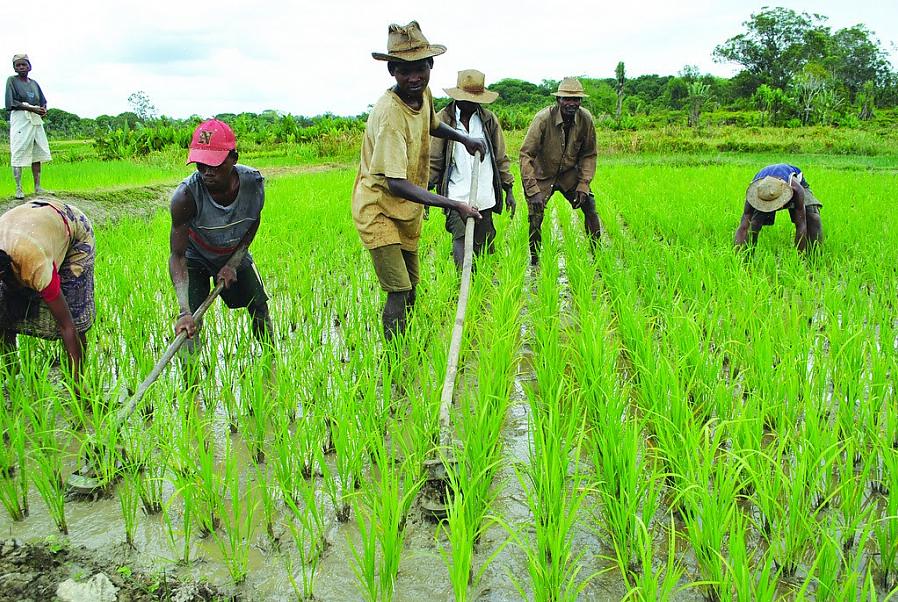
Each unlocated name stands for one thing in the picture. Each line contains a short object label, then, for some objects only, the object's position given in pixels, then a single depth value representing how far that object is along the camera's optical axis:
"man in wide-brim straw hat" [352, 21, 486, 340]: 2.56
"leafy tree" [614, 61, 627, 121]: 31.04
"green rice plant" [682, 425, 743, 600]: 1.54
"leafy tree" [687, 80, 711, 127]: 24.98
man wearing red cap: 2.48
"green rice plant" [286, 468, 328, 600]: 1.64
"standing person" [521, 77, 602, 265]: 4.81
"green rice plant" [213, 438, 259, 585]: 1.68
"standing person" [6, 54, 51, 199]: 6.12
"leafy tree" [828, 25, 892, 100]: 42.84
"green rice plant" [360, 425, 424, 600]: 1.56
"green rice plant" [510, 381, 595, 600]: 1.48
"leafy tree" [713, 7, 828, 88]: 39.28
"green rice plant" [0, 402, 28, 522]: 1.93
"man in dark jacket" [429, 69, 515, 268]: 3.82
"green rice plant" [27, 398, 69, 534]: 1.86
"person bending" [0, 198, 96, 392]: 2.26
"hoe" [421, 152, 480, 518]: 1.92
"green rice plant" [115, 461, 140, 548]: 1.83
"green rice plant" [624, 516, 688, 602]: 1.37
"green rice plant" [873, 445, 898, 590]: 1.61
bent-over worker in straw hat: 4.17
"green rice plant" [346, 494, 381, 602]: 1.53
